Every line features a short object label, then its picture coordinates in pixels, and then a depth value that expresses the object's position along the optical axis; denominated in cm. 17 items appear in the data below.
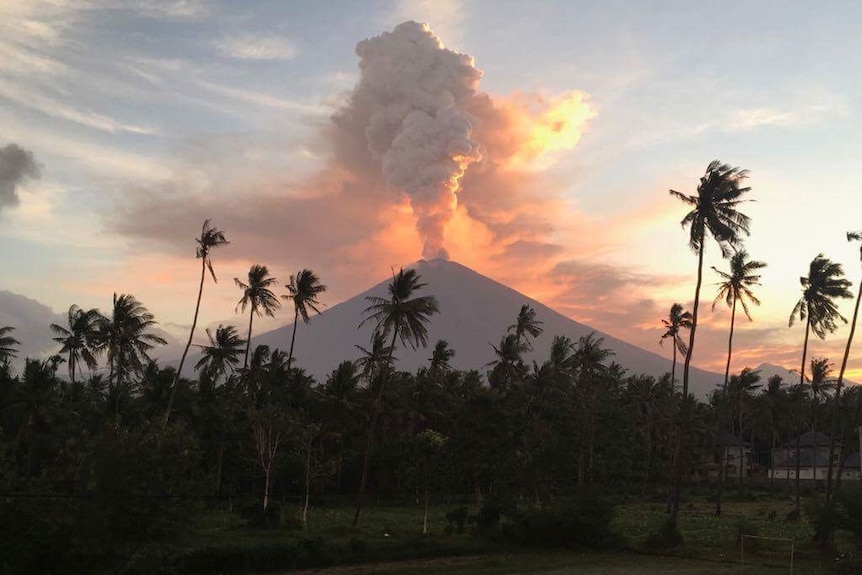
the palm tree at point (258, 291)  5219
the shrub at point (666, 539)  3312
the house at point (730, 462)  10738
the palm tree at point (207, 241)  4703
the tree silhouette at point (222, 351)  5484
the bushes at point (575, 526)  3409
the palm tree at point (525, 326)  7019
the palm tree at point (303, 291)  5184
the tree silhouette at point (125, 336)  5228
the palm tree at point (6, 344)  5600
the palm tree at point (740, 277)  4541
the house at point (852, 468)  8999
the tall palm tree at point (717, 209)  3722
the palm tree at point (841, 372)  4231
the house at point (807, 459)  9262
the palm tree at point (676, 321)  5453
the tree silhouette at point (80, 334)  5525
